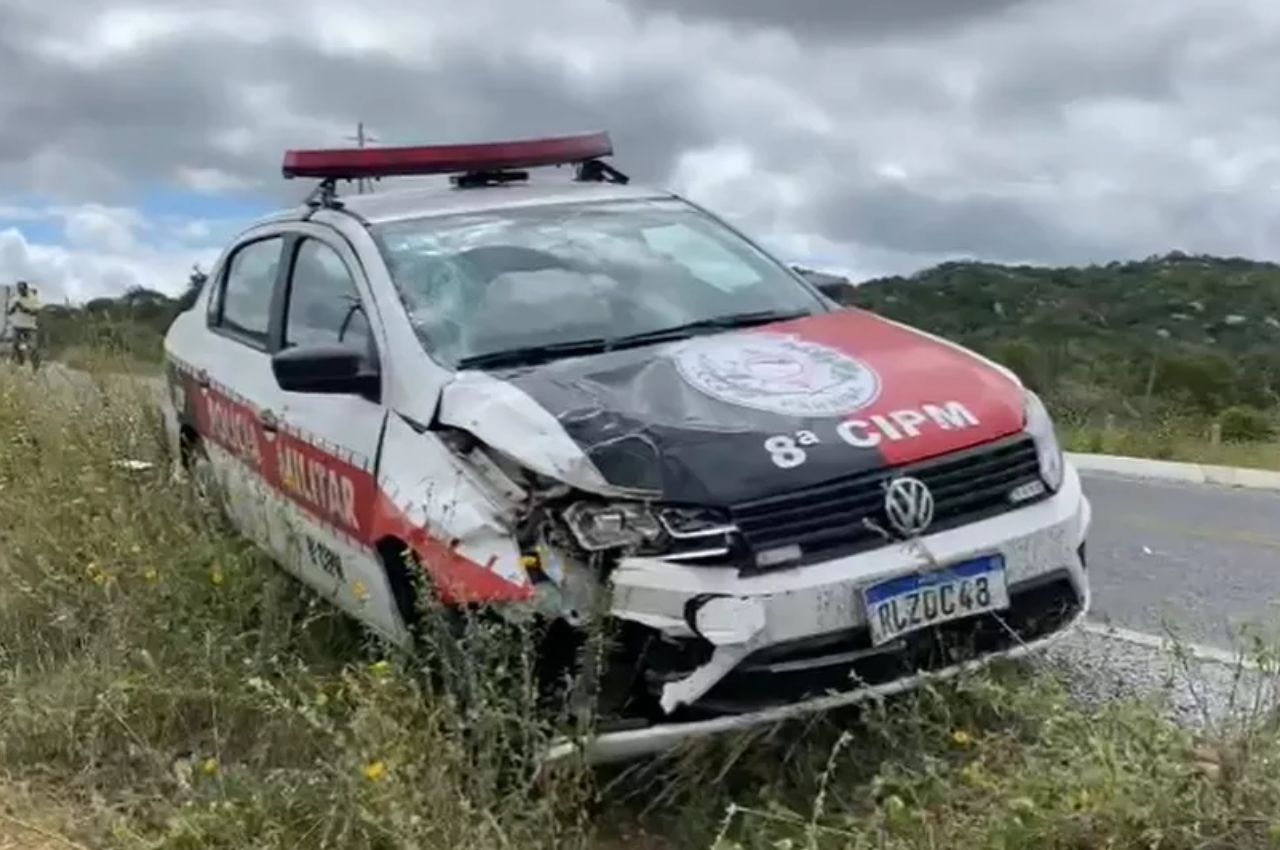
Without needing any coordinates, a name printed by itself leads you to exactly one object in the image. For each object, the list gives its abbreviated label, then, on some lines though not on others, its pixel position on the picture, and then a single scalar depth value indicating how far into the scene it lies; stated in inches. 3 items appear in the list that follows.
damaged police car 155.2
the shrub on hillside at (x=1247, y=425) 773.3
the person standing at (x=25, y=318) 622.1
